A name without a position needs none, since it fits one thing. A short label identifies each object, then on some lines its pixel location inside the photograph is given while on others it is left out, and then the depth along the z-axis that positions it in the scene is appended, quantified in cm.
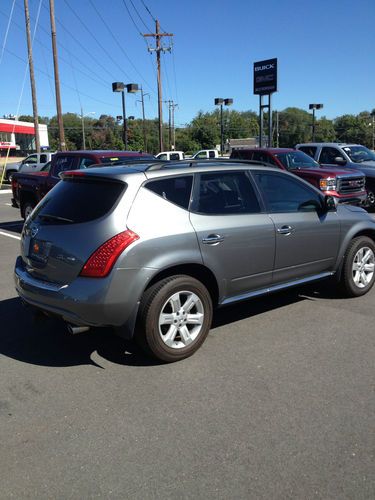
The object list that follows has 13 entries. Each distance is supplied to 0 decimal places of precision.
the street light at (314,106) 5202
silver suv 378
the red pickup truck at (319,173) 1167
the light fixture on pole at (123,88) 3591
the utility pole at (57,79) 2527
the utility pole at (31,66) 2739
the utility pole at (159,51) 3722
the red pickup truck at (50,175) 955
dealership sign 2802
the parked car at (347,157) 1412
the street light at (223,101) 4806
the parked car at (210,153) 2973
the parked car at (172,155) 2380
